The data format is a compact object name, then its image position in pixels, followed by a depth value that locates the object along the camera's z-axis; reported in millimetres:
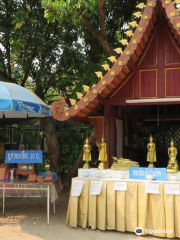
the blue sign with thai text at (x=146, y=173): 4398
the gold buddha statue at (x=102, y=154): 4945
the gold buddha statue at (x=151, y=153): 4828
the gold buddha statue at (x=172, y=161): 4551
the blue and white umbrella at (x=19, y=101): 4789
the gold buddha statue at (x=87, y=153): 5109
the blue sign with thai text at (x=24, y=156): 5516
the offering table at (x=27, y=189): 5051
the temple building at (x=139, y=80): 4562
